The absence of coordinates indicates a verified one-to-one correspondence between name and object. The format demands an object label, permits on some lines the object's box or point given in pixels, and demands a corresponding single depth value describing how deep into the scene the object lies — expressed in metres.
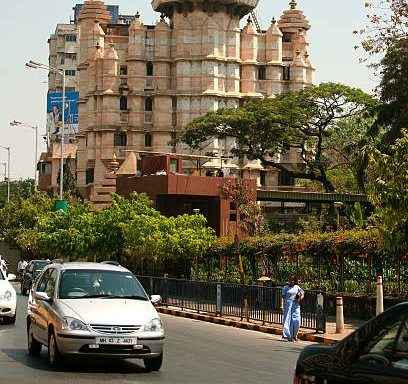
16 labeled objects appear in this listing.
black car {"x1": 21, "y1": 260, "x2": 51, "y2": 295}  44.84
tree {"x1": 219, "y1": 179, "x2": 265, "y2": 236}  55.31
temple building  110.25
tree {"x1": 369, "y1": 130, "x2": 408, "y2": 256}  23.47
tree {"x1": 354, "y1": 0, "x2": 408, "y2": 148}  43.57
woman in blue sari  24.11
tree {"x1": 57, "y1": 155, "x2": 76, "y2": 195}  111.25
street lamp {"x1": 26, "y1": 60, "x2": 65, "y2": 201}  53.44
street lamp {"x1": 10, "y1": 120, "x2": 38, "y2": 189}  75.75
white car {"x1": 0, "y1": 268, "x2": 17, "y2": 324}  23.19
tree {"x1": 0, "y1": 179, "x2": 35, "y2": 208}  137.12
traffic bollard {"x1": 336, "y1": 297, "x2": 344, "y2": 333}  24.70
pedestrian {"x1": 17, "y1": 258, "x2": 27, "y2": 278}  56.74
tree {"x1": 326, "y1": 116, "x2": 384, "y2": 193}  91.00
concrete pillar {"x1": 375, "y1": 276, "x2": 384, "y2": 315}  24.02
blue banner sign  123.75
